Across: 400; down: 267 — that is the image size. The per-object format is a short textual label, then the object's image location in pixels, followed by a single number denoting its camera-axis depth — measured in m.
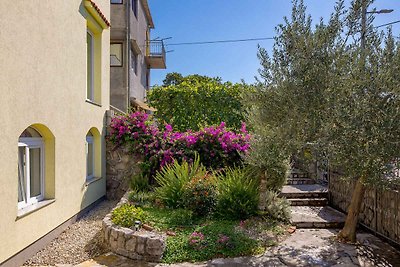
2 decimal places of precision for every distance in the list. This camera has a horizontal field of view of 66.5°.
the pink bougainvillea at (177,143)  11.88
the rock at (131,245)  6.82
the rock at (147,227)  7.49
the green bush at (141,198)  9.45
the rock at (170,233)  7.40
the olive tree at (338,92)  5.84
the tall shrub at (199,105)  17.20
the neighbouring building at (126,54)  18.94
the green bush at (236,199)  8.43
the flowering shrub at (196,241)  6.88
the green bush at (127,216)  7.48
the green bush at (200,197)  8.50
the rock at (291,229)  8.11
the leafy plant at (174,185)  9.05
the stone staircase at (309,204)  8.80
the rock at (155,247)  6.69
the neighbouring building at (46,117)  5.90
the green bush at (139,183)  10.81
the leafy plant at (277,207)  8.62
